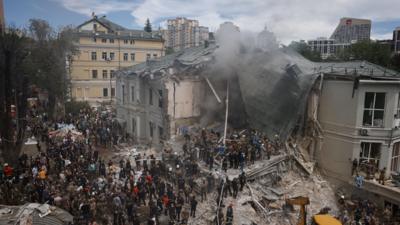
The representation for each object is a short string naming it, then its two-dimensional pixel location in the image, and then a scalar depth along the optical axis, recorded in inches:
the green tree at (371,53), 1617.9
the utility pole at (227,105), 929.4
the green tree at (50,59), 1557.6
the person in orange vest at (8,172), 691.9
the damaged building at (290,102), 740.6
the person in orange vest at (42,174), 673.4
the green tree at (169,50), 3035.4
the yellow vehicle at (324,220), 501.0
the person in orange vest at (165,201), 612.4
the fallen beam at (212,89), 987.9
